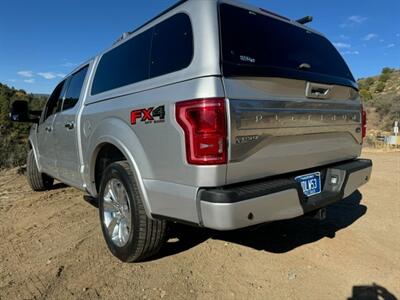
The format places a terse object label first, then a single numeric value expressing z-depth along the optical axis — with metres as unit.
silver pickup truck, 2.44
